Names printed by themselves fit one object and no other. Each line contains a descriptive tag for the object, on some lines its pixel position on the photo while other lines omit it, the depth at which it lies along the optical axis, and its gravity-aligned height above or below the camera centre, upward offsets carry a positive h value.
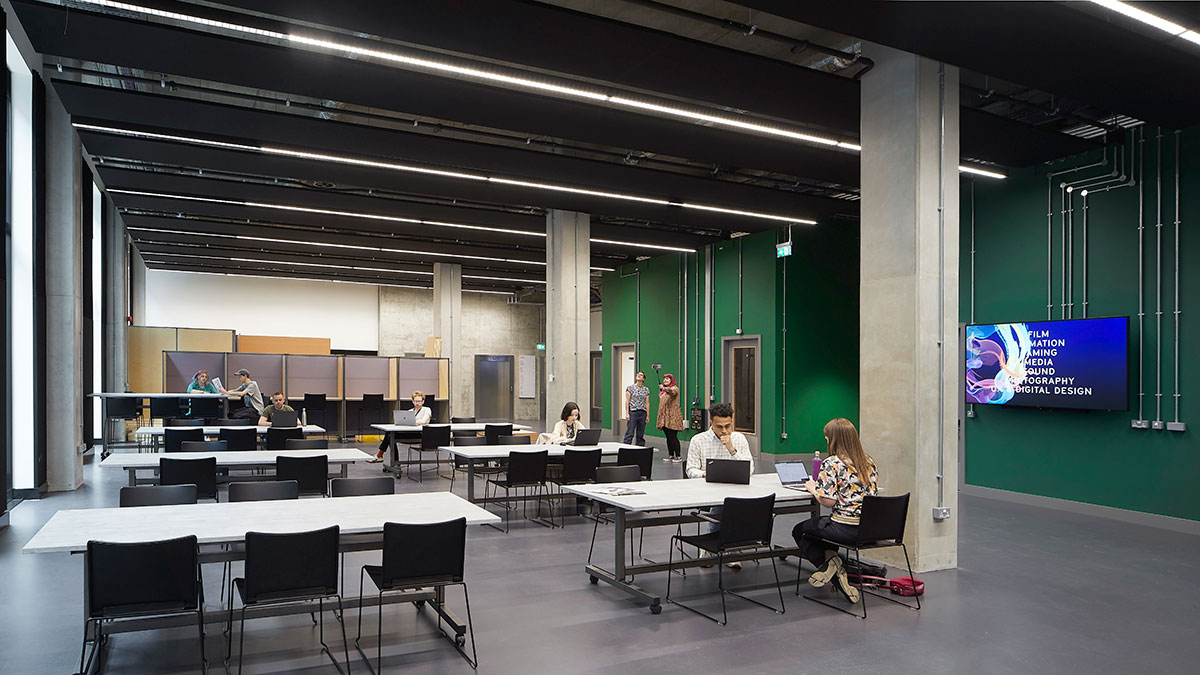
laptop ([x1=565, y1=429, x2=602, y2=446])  9.09 -1.19
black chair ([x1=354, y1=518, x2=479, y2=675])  3.96 -1.15
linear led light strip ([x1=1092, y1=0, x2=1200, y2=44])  5.13 +2.22
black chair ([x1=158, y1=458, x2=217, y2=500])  6.77 -1.20
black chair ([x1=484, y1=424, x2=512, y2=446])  10.05 -1.31
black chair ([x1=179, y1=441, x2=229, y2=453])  8.05 -1.15
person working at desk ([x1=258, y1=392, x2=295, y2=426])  11.84 -1.09
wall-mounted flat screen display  8.41 -0.35
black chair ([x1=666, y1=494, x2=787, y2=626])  4.96 -1.26
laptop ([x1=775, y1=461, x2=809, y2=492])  6.00 -1.09
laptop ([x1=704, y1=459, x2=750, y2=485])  5.98 -1.06
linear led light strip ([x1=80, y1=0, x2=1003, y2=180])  6.28 +2.34
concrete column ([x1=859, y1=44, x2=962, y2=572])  6.12 +0.29
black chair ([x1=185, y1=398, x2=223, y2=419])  13.36 -1.20
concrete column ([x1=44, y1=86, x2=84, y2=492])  9.57 +0.48
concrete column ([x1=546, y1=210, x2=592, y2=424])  13.20 +0.50
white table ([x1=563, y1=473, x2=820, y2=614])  5.12 -1.17
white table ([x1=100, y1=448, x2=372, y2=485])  6.81 -1.18
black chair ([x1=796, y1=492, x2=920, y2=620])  5.04 -1.25
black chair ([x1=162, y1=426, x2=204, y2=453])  8.76 -1.16
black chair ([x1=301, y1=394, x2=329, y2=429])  17.17 -1.44
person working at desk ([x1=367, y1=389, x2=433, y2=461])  11.84 -1.19
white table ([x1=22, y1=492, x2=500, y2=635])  3.91 -1.04
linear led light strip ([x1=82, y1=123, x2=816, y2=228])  9.70 +2.35
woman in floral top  5.24 -1.09
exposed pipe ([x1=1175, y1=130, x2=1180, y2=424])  8.03 +0.38
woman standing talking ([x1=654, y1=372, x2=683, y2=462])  13.26 -1.39
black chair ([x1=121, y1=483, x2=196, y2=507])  5.05 -1.04
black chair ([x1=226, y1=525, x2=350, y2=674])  3.75 -1.14
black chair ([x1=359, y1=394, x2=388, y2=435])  17.78 -1.50
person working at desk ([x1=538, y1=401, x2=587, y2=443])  9.61 -1.16
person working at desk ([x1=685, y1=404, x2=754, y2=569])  6.75 -0.96
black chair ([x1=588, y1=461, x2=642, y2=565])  6.48 -1.17
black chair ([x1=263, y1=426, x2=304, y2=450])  9.74 -1.27
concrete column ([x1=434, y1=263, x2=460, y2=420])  19.41 +0.82
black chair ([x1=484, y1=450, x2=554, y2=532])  7.72 -1.34
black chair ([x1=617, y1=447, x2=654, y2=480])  8.22 -1.28
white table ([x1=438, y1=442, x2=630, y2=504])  7.98 -1.24
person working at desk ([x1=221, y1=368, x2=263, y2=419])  12.83 -1.05
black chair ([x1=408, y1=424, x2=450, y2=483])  10.34 -1.34
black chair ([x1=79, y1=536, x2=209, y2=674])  3.52 -1.12
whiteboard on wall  27.19 -1.42
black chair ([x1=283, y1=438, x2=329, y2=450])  8.63 -1.20
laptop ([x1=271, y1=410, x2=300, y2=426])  11.18 -1.17
